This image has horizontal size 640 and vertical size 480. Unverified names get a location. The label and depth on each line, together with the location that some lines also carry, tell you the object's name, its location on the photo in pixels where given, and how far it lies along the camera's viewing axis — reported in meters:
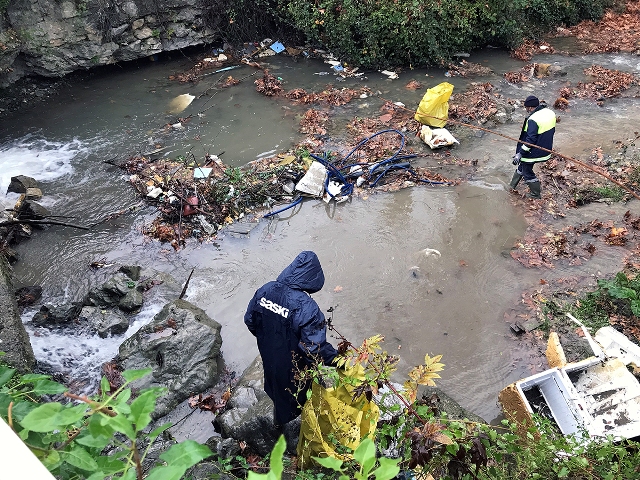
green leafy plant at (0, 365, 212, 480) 1.27
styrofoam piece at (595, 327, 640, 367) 4.19
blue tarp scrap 12.55
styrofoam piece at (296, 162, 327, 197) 7.78
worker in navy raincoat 3.48
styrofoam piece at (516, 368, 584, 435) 3.97
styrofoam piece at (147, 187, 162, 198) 7.80
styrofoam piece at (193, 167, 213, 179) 8.21
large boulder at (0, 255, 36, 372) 4.51
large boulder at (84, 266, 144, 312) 6.07
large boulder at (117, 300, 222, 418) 5.00
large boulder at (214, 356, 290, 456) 4.30
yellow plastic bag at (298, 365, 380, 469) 3.19
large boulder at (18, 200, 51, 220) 7.41
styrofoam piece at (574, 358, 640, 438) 3.90
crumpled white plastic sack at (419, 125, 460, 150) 8.54
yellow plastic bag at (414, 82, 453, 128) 8.66
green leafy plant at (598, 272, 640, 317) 4.97
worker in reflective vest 6.66
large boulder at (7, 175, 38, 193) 7.98
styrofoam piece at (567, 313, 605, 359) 4.18
